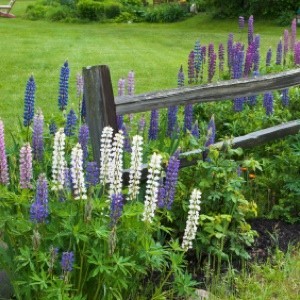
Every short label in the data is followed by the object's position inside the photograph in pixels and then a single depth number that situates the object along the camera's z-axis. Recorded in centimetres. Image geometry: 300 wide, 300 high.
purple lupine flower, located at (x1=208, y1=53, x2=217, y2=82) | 668
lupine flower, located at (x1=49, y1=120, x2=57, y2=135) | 471
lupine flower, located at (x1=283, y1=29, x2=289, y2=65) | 758
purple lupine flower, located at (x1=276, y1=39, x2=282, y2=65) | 722
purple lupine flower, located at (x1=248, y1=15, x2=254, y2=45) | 731
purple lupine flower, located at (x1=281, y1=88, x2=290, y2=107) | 623
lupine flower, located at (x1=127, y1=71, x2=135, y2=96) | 531
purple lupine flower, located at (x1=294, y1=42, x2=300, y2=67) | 733
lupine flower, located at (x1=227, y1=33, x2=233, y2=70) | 668
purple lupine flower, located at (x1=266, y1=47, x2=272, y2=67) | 718
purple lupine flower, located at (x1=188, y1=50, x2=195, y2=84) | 655
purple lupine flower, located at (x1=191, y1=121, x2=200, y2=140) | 485
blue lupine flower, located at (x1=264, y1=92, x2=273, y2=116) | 585
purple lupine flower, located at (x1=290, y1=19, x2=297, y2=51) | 809
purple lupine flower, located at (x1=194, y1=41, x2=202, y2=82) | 665
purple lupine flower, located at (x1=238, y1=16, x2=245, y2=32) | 826
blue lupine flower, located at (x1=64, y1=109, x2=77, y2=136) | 448
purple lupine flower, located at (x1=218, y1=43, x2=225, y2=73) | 700
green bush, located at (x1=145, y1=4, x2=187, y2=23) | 2495
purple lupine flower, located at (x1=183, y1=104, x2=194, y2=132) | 532
